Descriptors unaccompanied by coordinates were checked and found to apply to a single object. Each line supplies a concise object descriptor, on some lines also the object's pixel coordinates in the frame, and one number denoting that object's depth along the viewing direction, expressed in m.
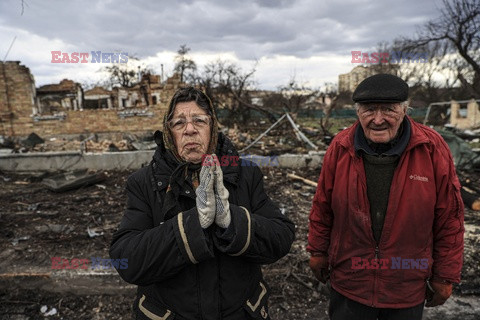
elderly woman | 1.33
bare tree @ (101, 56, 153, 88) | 26.08
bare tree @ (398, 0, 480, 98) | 17.17
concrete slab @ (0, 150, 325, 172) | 8.72
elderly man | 1.82
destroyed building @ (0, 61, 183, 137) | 11.95
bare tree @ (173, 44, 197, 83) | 23.28
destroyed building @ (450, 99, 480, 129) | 16.52
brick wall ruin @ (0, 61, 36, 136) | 11.91
